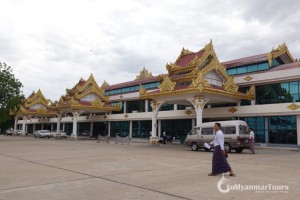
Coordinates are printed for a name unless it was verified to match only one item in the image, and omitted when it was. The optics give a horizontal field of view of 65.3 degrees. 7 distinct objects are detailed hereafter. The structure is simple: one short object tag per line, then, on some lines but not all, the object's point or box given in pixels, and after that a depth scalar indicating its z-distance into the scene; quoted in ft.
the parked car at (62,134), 123.15
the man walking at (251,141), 50.92
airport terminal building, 64.71
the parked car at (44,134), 128.61
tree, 94.19
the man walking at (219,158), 23.71
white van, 51.37
